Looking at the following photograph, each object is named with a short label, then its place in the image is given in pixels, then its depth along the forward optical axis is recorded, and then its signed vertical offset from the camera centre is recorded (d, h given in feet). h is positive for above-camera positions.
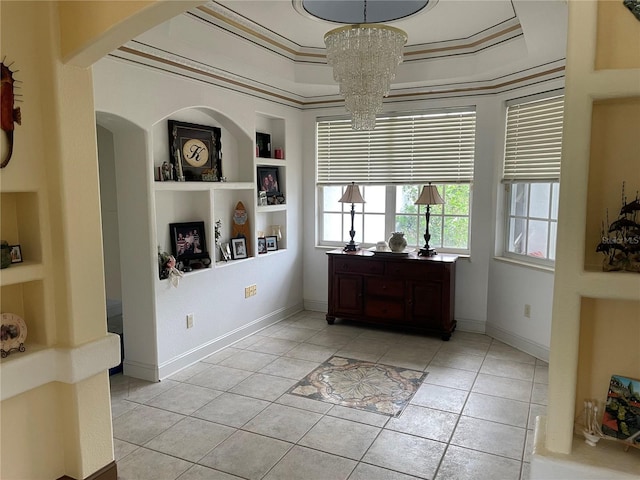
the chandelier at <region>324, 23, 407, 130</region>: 10.47 +3.14
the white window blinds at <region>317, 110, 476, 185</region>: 16.39 +1.67
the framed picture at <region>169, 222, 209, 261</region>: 13.24 -1.31
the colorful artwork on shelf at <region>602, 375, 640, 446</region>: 4.33 -2.03
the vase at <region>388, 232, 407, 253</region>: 16.29 -1.68
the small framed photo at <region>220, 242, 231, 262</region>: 15.15 -1.82
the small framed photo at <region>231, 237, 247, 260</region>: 15.53 -1.77
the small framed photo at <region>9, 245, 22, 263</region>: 7.11 -0.88
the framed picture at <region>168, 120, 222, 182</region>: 13.00 +1.31
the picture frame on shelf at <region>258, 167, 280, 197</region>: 16.70 +0.55
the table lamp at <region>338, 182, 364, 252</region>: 17.07 -0.11
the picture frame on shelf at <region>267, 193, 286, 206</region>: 17.22 -0.14
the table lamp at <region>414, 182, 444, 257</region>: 15.78 -0.18
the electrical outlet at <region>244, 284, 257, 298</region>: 15.93 -3.30
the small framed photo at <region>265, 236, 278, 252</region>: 17.45 -1.80
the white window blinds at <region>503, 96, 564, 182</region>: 13.53 +1.64
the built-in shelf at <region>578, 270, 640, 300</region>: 4.15 -0.82
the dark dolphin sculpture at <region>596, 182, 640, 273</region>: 4.28 -0.43
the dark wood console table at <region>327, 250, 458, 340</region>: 15.58 -3.31
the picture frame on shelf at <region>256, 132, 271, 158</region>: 16.63 +1.84
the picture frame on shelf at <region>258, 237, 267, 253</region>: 16.89 -1.80
